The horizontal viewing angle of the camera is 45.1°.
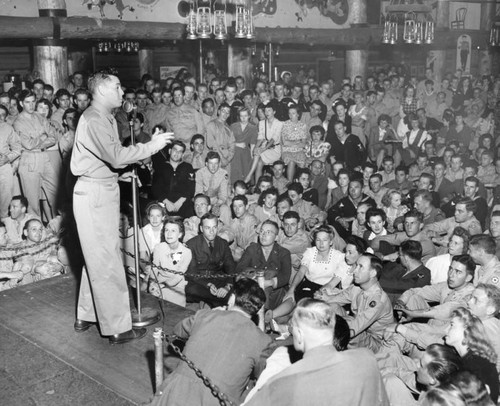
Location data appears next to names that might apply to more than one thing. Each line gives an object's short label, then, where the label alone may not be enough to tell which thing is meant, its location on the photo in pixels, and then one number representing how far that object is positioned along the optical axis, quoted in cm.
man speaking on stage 399
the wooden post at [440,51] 1830
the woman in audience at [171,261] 607
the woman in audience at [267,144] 1011
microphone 411
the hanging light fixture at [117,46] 1455
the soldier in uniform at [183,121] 1009
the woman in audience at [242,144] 1009
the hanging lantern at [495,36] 1585
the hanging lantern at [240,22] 1138
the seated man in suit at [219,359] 321
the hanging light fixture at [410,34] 1315
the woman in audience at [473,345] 376
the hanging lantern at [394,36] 1359
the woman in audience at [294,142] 1012
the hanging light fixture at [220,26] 1122
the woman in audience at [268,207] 781
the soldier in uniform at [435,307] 479
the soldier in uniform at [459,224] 702
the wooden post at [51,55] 1159
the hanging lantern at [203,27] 1121
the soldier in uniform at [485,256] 556
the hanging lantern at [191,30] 1123
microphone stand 431
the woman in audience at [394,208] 767
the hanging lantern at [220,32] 1093
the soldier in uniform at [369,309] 503
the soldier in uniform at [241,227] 742
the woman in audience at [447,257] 603
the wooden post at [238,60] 1448
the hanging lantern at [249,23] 1161
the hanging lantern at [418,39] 1332
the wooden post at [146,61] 1568
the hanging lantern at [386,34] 1351
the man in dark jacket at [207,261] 614
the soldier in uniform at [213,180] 861
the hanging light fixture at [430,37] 1340
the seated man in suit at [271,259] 646
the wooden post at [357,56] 1661
